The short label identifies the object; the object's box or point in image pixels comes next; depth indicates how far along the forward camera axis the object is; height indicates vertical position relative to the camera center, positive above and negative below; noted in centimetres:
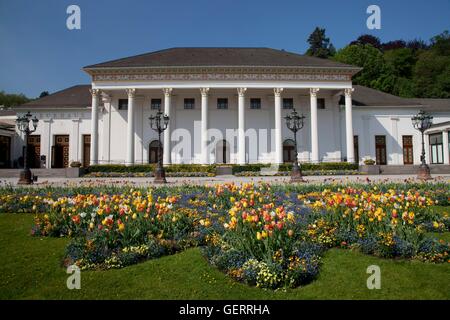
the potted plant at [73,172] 2606 -10
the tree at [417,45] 7062 +2998
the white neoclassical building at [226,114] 3191 +668
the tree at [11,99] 7094 +1779
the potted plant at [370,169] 2784 -6
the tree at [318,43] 7196 +3087
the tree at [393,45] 7534 +3191
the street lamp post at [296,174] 1867 -32
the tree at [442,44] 6069 +2594
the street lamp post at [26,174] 1783 -16
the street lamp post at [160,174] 1823 -24
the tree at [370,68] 5403 +1854
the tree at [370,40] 7553 +3293
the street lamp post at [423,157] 1938 +69
